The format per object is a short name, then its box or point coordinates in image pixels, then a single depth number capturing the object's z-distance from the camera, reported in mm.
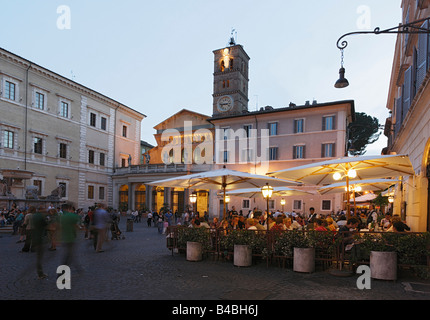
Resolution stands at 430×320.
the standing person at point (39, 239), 7070
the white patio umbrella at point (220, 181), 10403
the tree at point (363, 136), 50375
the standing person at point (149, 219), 26547
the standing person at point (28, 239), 11438
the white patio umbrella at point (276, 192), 14992
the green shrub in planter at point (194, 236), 9711
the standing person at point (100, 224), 10750
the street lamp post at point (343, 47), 6695
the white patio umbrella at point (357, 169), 8930
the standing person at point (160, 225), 20938
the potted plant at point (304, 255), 7941
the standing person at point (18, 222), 16469
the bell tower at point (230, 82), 48312
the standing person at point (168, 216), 20364
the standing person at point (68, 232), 7207
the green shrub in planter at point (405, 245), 7055
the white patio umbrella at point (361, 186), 13688
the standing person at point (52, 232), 10957
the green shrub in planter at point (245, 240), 8867
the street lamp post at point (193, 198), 19898
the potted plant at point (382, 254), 7093
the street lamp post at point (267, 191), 9779
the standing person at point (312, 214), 15078
